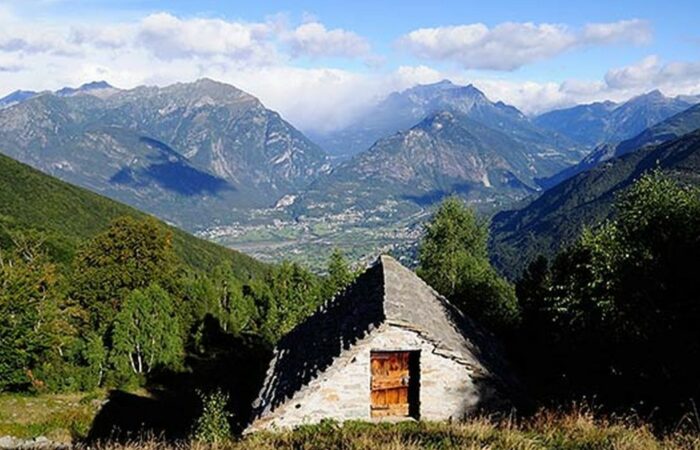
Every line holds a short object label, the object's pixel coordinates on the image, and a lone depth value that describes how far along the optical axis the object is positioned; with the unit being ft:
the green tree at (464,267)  161.68
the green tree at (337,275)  206.59
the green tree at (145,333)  176.24
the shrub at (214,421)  65.32
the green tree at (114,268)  200.64
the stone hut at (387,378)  74.33
